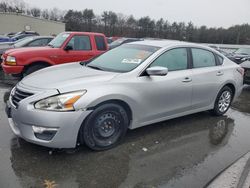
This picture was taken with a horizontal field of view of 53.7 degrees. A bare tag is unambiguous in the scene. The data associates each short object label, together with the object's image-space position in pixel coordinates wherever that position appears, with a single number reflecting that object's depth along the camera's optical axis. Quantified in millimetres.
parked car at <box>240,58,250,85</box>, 8766
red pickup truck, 7070
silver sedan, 3154
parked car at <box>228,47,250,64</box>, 14272
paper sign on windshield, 4066
